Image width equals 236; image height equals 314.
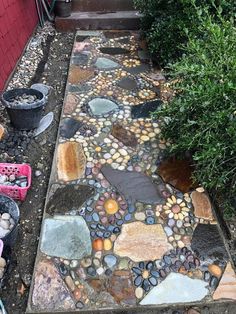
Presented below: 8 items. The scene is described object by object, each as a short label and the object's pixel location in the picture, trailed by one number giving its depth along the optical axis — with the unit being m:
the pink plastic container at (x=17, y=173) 1.90
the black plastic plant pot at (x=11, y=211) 1.59
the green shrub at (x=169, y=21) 2.65
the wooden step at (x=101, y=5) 4.20
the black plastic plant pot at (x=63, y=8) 3.98
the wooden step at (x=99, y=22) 4.04
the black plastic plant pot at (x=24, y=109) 2.28
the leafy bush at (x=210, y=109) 1.69
